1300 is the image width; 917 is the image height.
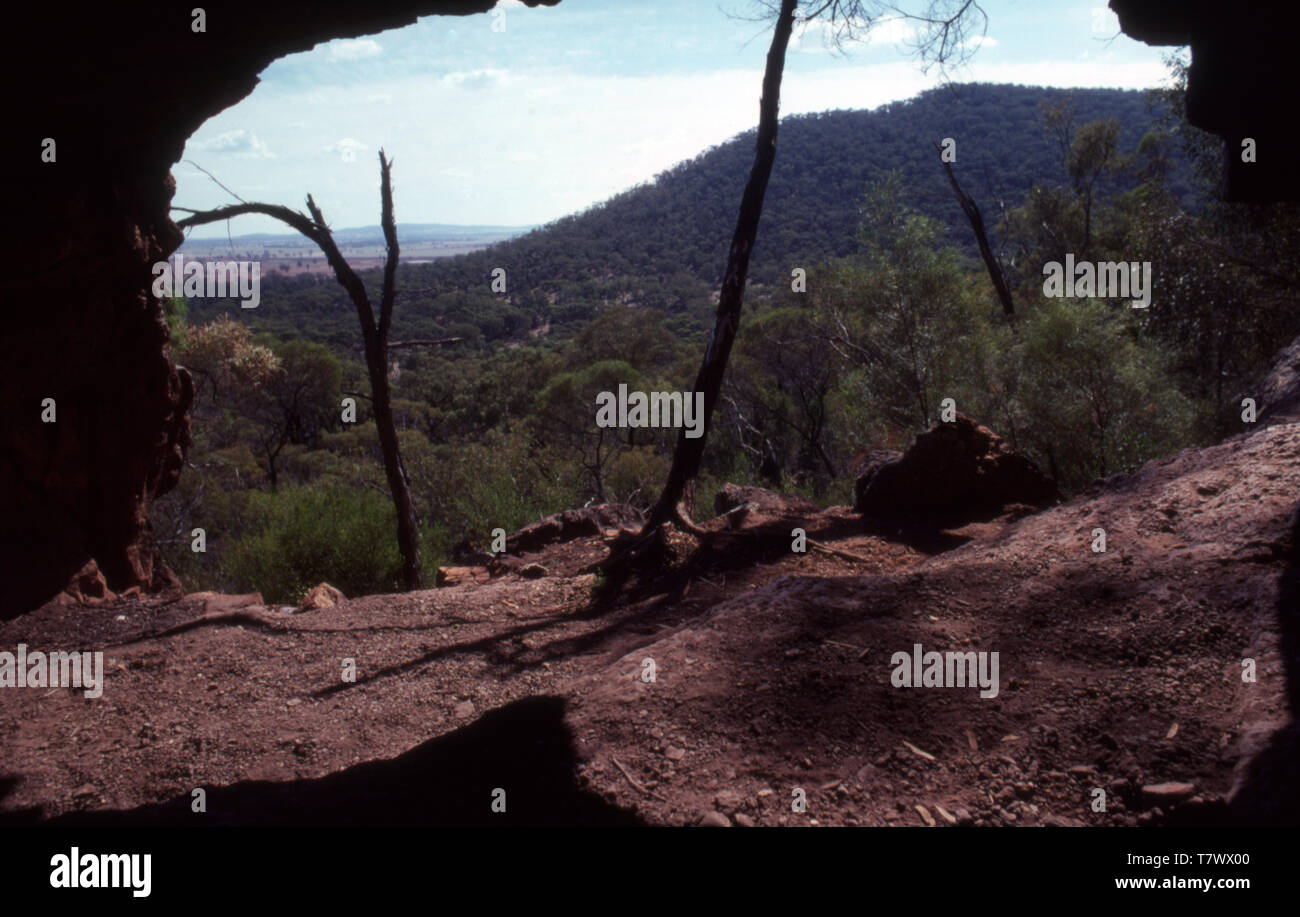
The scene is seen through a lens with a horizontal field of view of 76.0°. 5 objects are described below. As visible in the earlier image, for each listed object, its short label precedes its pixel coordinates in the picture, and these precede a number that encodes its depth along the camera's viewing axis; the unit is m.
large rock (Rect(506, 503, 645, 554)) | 8.81
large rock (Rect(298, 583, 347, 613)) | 6.89
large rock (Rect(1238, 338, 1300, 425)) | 5.81
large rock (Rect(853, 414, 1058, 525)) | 7.19
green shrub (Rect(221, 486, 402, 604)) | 9.06
